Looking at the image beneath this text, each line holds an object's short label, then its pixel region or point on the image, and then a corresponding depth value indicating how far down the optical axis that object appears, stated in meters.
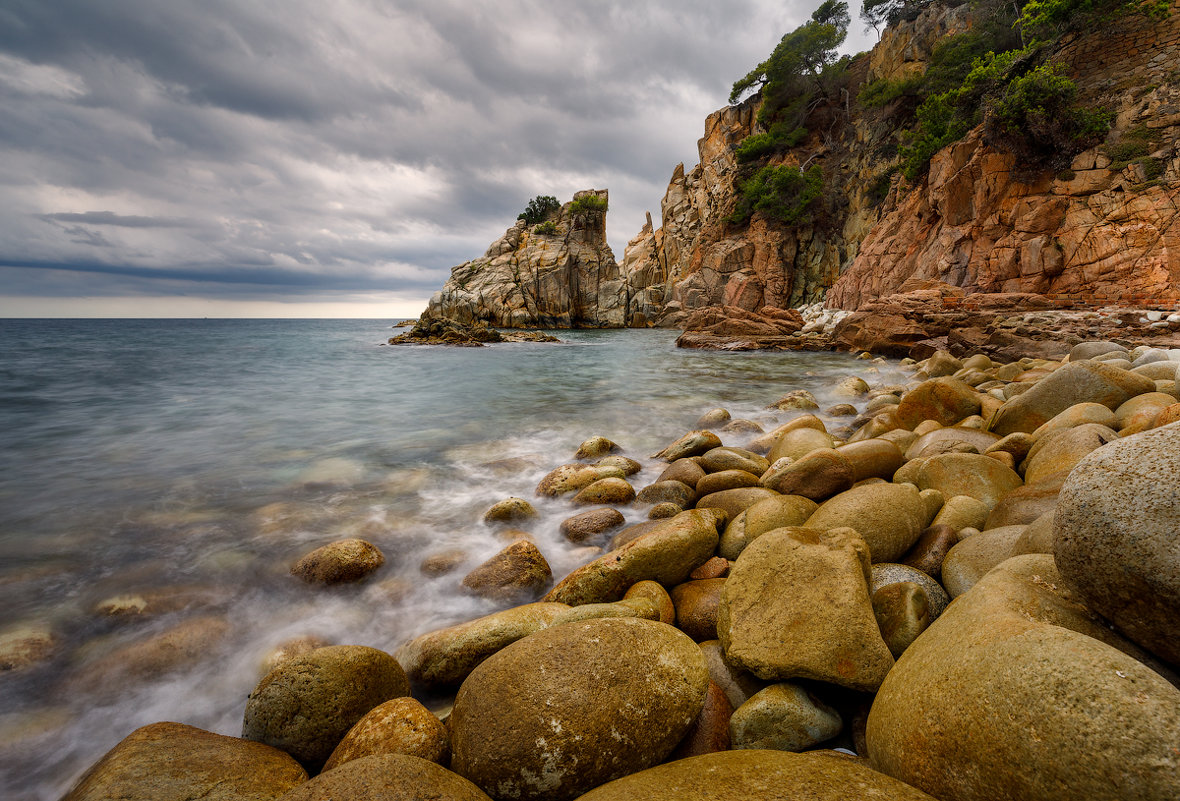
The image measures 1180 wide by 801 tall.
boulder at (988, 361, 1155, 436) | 4.46
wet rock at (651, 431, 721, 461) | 5.91
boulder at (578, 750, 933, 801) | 1.33
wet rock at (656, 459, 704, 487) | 5.03
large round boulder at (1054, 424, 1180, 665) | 1.45
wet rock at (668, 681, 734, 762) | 1.96
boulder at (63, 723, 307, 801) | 1.78
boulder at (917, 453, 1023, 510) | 3.47
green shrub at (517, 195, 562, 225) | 62.00
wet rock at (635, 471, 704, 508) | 4.77
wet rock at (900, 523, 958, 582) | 2.77
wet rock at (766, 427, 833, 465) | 5.34
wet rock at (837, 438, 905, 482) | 4.29
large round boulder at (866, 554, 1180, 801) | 1.16
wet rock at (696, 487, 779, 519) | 4.12
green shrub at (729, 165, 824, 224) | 35.62
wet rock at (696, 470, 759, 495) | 4.67
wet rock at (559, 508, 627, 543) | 4.48
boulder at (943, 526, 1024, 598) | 2.42
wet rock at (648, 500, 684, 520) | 4.52
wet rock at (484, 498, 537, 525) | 4.93
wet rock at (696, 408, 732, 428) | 8.20
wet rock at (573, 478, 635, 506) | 5.09
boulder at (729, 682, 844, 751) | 1.94
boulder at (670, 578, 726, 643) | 2.84
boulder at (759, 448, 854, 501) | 3.95
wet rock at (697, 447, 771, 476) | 5.10
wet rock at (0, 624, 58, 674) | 3.01
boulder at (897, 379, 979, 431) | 6.03
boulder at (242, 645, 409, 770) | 2.18
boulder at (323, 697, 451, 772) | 1.94
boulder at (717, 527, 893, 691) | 2.01
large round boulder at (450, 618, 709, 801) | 1.71
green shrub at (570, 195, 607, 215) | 57.91
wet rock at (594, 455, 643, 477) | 5.97
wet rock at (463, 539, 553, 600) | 3.70
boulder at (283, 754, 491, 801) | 1.47
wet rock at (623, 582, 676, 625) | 2.92
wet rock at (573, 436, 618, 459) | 7.02
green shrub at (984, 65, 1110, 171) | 16.08
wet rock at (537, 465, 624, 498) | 5.49
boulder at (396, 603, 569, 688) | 2.61
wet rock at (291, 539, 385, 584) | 3.93
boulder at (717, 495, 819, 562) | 3.41
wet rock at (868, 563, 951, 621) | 2.42
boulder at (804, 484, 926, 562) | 2.87
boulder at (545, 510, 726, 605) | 3.24
